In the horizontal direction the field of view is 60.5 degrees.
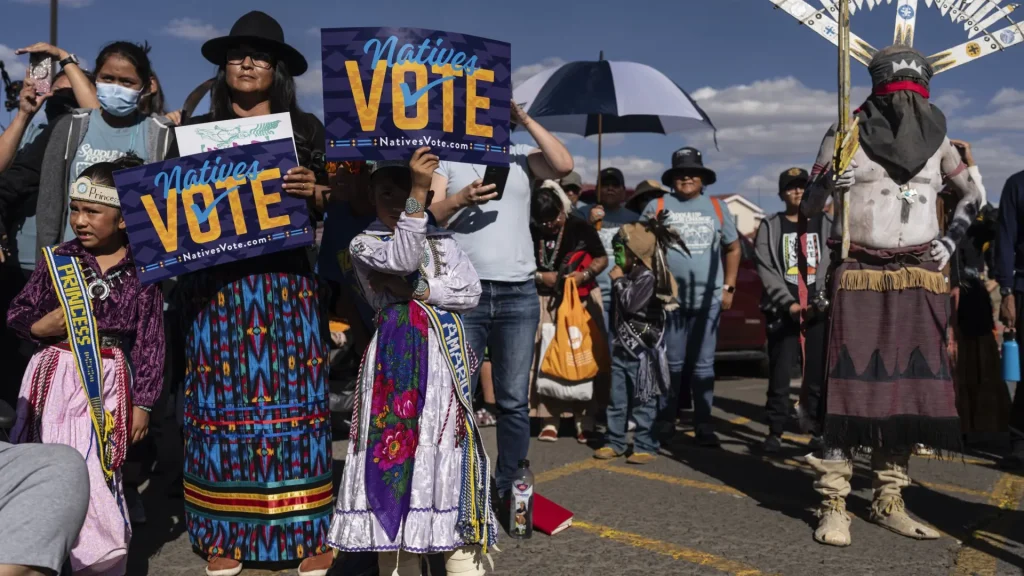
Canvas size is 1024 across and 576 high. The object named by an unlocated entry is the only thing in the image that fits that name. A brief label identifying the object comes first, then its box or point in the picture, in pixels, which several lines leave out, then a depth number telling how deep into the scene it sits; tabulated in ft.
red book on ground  13.94
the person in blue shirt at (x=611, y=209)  25.16
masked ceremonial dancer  13.75
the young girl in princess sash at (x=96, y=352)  10.72
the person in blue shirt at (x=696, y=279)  20.83
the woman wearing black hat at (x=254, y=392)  11.64
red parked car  34.24
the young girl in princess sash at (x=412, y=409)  10.37
